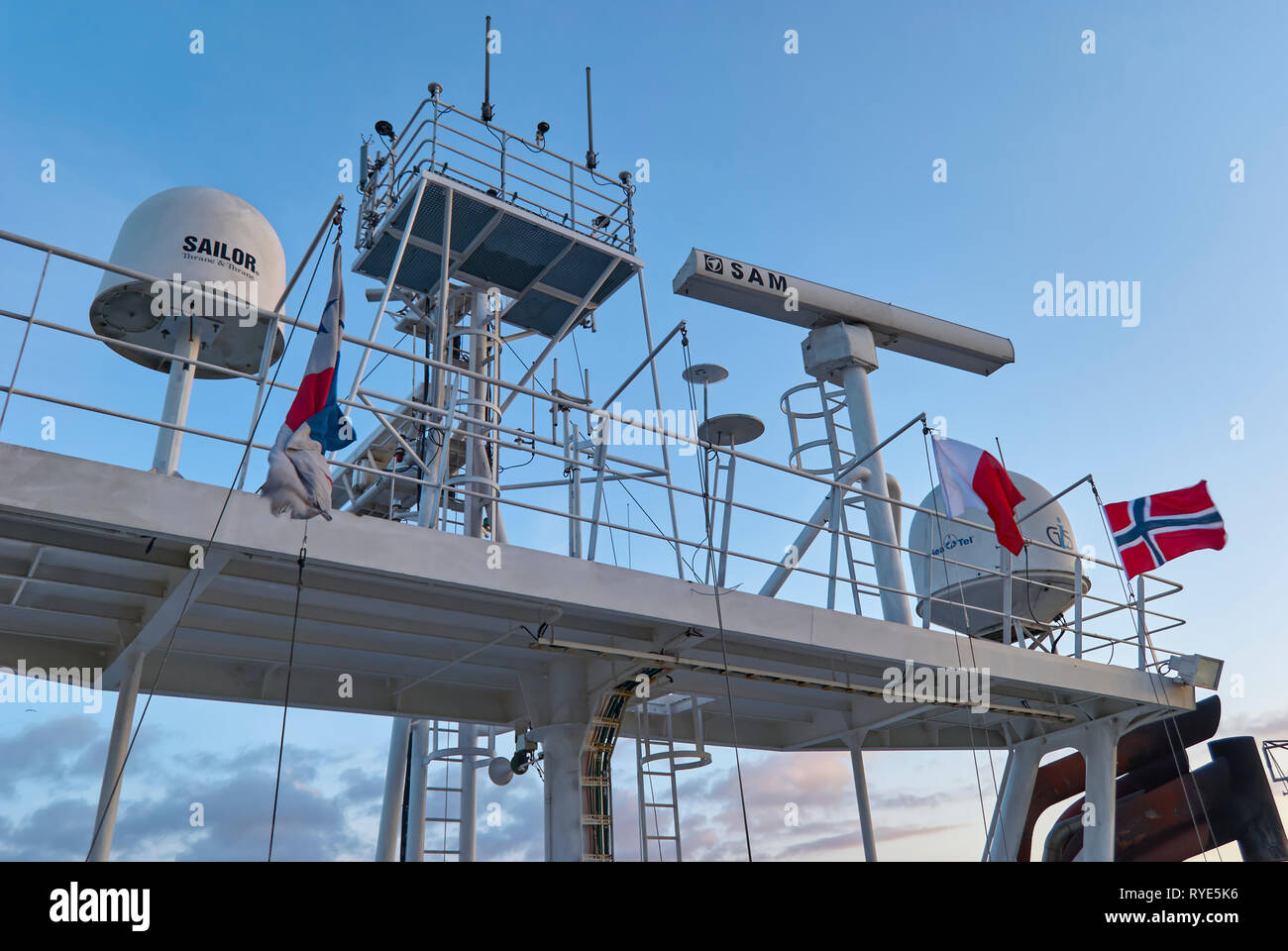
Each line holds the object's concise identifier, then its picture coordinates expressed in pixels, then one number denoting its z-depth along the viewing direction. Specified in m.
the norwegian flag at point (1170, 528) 12.12
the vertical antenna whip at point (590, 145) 14.88
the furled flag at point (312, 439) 5.84
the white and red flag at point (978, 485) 10.96
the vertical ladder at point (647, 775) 9.72
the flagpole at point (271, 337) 6.38
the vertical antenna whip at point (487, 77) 14.01
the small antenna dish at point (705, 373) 10.84
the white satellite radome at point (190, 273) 9.40
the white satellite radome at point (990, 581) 14.09
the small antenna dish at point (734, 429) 11.37
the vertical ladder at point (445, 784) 13.02
